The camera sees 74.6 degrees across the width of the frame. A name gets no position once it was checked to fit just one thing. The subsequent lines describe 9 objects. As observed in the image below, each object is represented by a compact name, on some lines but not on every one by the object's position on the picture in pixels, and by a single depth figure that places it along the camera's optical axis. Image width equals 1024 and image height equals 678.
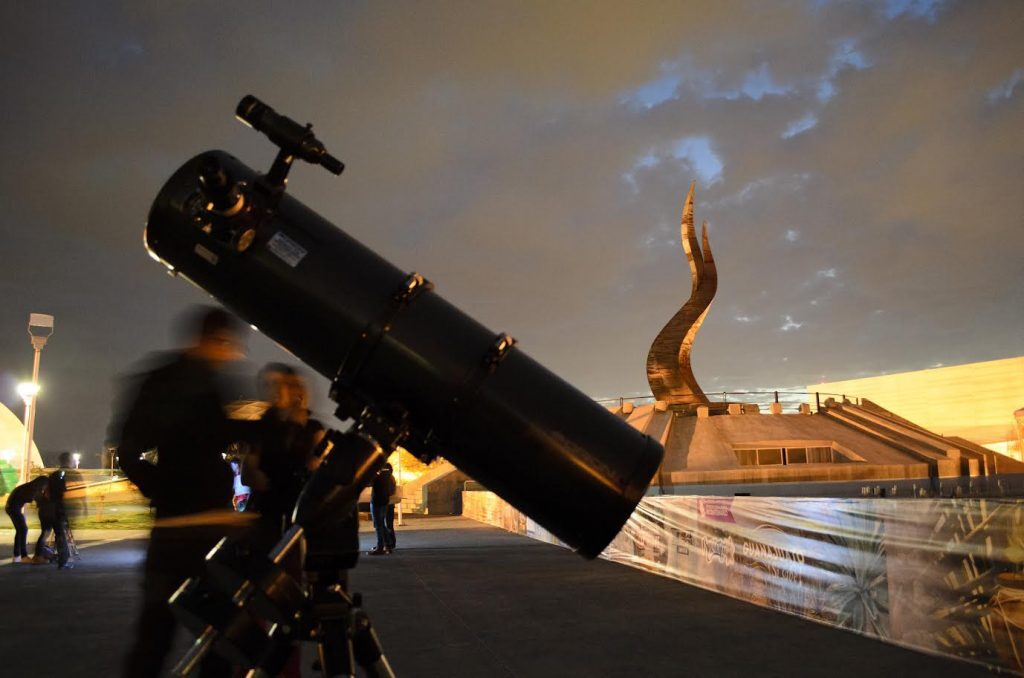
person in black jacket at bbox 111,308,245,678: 2.62
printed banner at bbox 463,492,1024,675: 4.55
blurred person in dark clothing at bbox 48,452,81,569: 9.23
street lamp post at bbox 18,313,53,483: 21.42
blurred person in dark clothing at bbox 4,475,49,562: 9.95
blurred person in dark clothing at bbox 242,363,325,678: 2.74
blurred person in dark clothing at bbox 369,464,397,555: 10.53
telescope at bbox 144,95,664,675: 2.16
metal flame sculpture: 29.83
